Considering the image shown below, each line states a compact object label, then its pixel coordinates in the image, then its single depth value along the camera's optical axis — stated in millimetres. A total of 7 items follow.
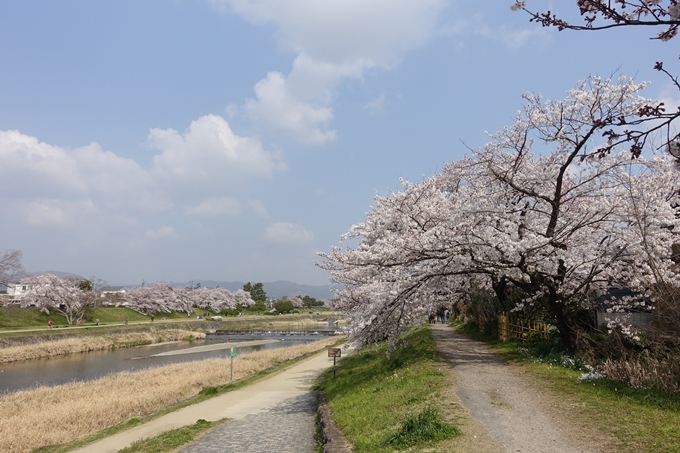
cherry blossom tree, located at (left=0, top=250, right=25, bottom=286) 39719
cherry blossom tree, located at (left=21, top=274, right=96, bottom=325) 45938
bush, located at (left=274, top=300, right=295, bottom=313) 91438
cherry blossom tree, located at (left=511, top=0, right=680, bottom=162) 3072
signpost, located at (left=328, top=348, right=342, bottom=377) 16922
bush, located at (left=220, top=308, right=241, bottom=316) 79250
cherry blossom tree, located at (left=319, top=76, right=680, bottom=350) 9797
